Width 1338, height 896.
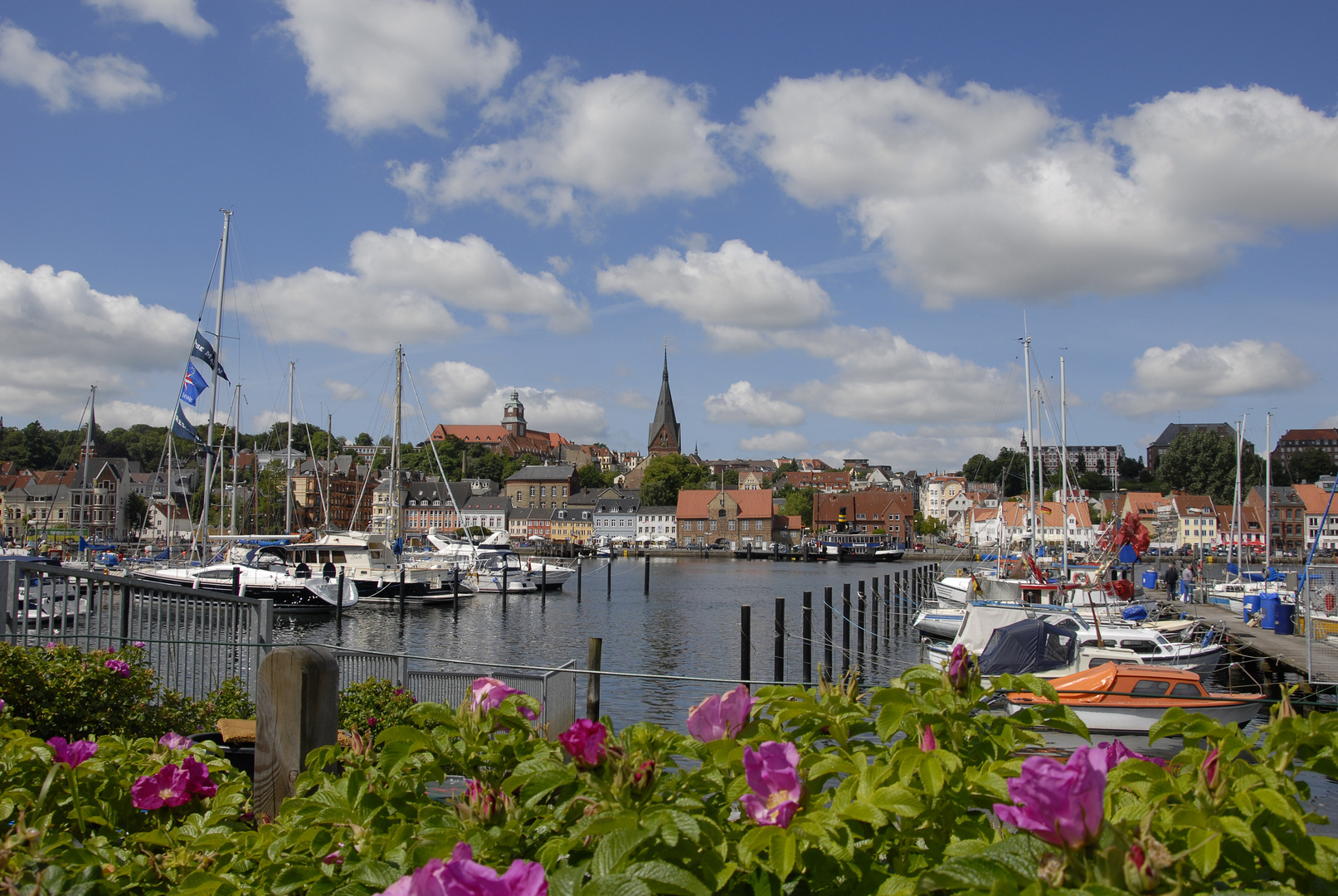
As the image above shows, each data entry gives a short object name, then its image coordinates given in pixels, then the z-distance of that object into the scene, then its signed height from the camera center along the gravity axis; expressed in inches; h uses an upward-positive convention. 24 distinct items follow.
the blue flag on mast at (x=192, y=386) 1320.1 +138.8
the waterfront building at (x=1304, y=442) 7541.3 +416.9
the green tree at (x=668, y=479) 6048.2 +64.7
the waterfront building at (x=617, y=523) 5757.9 -216.3
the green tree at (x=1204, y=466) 5713.6 +164.1
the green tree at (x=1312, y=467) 6771.7 +188.1
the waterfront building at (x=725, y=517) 5388.8 -160.1
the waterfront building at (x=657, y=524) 5713.6 -220.1
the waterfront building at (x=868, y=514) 5669.3 -142.1
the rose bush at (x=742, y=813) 59.9 -25.7
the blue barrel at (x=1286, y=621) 1160.2 -158.1
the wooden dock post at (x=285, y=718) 139.3 -34.8
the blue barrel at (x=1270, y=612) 1181.1 -150.6
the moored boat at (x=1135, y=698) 619.2 -136.7
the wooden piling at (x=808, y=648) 996.6 -172.9
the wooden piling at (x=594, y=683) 501.7 -108.0
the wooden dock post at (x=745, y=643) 847.1 -141.0
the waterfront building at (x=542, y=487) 6579.7 +5.0
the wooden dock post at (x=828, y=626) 1054.7 -156.2
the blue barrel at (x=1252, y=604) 1334.9 -160.1
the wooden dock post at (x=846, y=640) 1156.3 -192.7
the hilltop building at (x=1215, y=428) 7199.8 +500.3
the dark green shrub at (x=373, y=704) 366.3 -87.4
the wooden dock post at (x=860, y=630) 1290.1 -200.6
